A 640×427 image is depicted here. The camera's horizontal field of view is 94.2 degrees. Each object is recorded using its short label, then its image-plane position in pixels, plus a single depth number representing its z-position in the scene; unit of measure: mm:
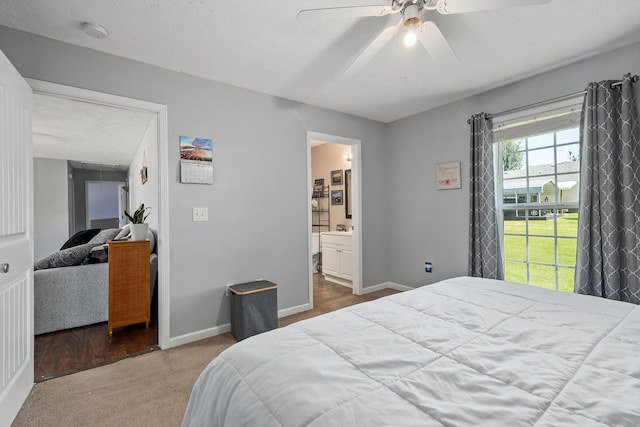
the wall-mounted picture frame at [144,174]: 4196
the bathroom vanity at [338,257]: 4277
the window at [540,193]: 2672
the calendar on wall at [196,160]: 2627
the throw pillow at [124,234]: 3579
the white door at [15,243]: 1538
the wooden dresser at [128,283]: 2830
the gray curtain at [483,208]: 3025
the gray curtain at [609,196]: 2215
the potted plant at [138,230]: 2982
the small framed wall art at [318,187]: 5625
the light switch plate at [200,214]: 2686
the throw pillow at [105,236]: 3959
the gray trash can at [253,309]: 2597
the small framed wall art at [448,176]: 3432
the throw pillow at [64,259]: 3010
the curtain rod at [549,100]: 2274
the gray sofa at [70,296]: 2842
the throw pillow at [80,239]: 4319
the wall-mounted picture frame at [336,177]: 5166
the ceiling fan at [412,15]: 1438
